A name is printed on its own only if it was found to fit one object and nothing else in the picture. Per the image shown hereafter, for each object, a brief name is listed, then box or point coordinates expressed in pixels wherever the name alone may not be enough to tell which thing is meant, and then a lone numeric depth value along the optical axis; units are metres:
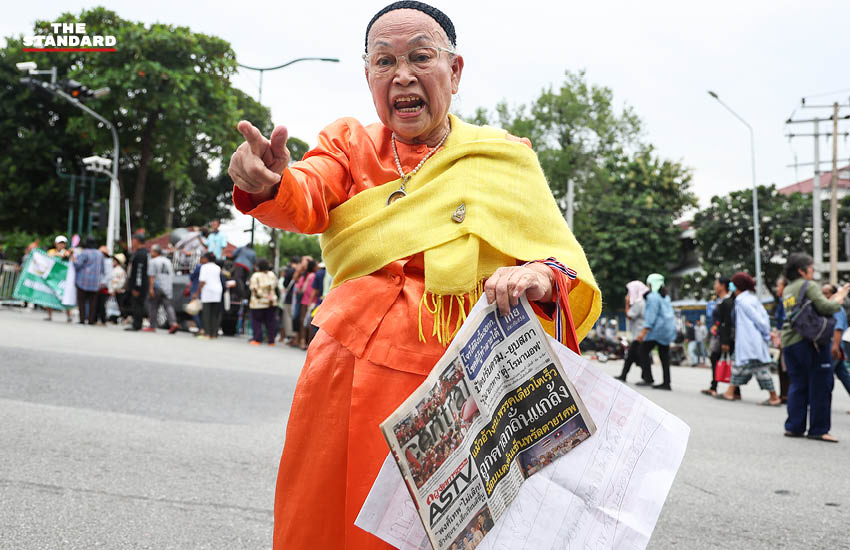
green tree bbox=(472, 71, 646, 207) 45.59
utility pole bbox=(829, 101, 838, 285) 26.00
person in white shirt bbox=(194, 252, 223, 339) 13.32
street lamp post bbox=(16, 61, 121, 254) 18.77
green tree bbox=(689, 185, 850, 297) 34.25
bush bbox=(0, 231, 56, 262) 28.23
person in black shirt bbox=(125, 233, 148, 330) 13.99
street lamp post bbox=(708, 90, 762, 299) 28.66
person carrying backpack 7.12
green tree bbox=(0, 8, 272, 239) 30.02
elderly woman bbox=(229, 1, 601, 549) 1.75
